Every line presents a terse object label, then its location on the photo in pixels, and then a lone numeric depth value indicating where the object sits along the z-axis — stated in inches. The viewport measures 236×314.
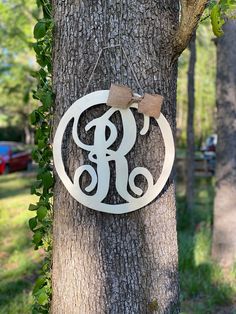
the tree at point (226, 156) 186.5
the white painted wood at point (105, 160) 67.4
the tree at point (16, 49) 494.5
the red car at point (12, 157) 607.9
